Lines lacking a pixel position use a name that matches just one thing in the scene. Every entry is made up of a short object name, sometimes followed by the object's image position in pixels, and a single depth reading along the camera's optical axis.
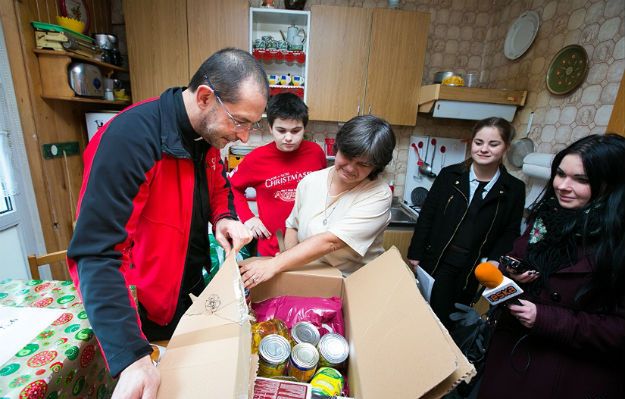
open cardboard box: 0.52
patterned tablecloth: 0.48
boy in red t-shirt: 1.51
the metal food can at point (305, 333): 0.78
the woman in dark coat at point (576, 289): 0.80
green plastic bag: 1.55
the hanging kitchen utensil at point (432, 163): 2.65
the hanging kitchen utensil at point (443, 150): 2.66
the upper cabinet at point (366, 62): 2.10
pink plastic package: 0.90
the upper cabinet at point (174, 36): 2.01
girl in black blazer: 1.43
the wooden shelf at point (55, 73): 1.66
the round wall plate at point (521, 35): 2.01
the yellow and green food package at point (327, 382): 0.63
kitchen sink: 2.30
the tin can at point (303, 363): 0.68
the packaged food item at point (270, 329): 0.76
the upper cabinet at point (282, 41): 2.14
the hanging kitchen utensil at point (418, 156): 2.69
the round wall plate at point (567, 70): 1.66
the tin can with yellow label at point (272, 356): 0.67
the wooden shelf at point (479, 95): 2.02
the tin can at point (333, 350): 0.74
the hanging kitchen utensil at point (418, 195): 2.70
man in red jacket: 0.51
